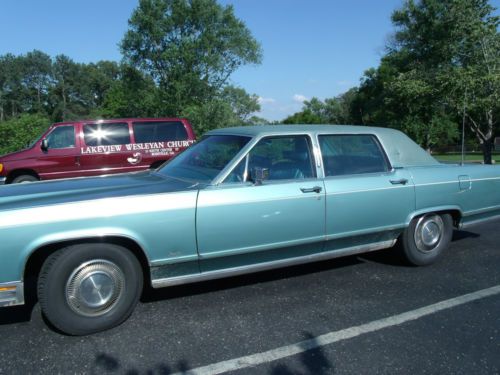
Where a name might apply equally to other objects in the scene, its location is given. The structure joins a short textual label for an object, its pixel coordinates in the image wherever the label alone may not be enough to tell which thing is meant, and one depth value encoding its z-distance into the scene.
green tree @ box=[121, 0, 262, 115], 24.34
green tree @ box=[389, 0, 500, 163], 18.02
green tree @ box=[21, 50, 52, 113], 79.00
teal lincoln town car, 2.97
